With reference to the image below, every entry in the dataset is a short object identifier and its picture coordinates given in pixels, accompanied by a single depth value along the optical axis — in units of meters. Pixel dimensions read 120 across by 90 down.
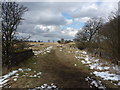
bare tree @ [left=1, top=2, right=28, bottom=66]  10.18
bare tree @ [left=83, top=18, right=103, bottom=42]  35.59
